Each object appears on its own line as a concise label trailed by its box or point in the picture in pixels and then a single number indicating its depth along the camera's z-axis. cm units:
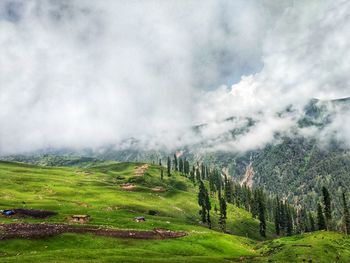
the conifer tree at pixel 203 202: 15062
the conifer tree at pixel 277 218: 18250
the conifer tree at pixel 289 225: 18812
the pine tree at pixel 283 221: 19812
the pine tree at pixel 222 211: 14427
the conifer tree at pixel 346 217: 13725
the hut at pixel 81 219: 9611
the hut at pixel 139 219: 10655
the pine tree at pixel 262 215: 15762
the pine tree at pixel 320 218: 14162
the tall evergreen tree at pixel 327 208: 12251
